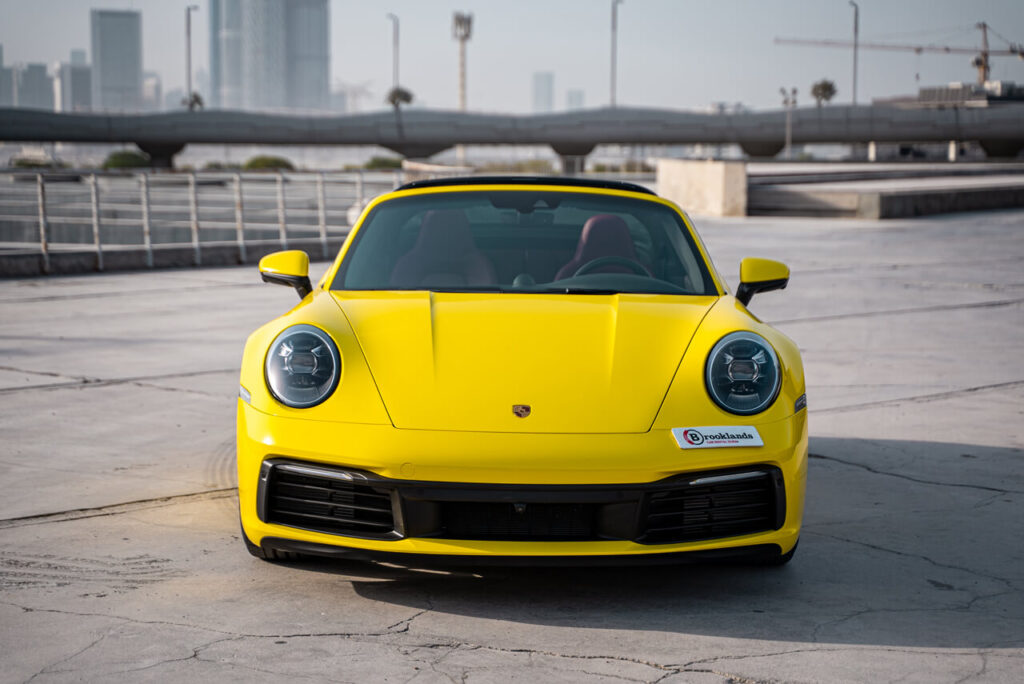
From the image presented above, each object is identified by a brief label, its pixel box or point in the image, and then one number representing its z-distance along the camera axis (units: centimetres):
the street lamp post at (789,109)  8052
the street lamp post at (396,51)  9625
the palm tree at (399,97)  10072
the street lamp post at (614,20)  8919
